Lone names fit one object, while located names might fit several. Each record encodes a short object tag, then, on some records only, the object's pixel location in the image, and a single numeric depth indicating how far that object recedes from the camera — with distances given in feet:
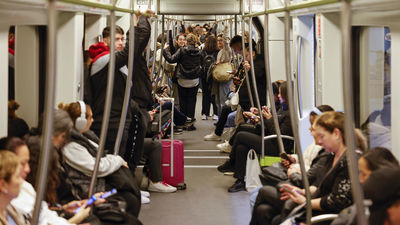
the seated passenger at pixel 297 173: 8.68
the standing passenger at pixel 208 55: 32.22
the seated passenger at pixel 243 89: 15.72
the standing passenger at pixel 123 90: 9.20
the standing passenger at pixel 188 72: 29.66
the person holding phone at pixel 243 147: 16.69
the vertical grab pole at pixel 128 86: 10.22
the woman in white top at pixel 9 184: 6.48
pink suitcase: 19.56
